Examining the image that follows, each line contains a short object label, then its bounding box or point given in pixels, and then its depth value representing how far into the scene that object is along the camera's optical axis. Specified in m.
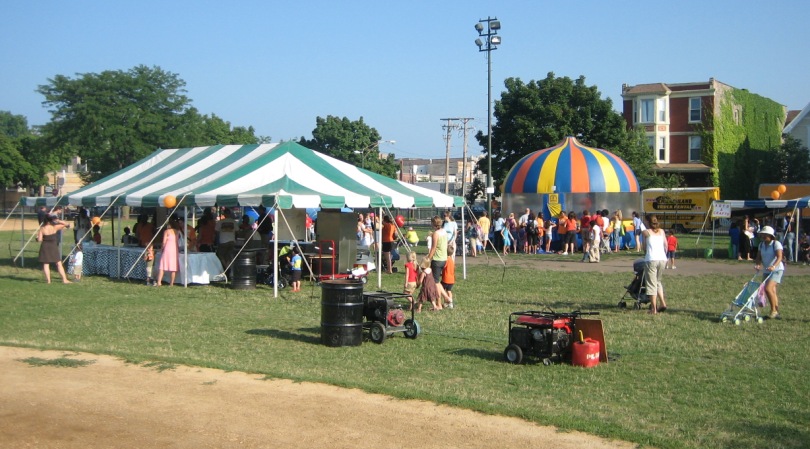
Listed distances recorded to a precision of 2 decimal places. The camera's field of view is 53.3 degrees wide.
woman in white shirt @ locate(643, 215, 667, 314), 13.20
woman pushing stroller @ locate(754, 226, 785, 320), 12.60
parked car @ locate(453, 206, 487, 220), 46.25
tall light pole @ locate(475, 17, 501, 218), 32.32
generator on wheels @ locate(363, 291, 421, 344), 10.82
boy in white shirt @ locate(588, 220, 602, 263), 24.11
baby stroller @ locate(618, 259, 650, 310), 13.71
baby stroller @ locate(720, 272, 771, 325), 12.62
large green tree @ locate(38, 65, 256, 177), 52.81
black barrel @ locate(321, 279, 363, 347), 10.28
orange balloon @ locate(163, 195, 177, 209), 16.78
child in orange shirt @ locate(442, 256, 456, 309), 13.81
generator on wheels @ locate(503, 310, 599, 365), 9.23
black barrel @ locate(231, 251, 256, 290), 16.86
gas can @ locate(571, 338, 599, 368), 9.17
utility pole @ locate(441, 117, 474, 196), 66.75
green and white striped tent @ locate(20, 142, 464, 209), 16.30
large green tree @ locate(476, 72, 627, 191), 46.81
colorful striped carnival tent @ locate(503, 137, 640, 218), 31.25
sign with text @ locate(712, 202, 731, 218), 25.03
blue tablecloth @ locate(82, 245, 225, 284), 17.69
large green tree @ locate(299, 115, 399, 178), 75.62
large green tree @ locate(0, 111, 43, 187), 75.69
